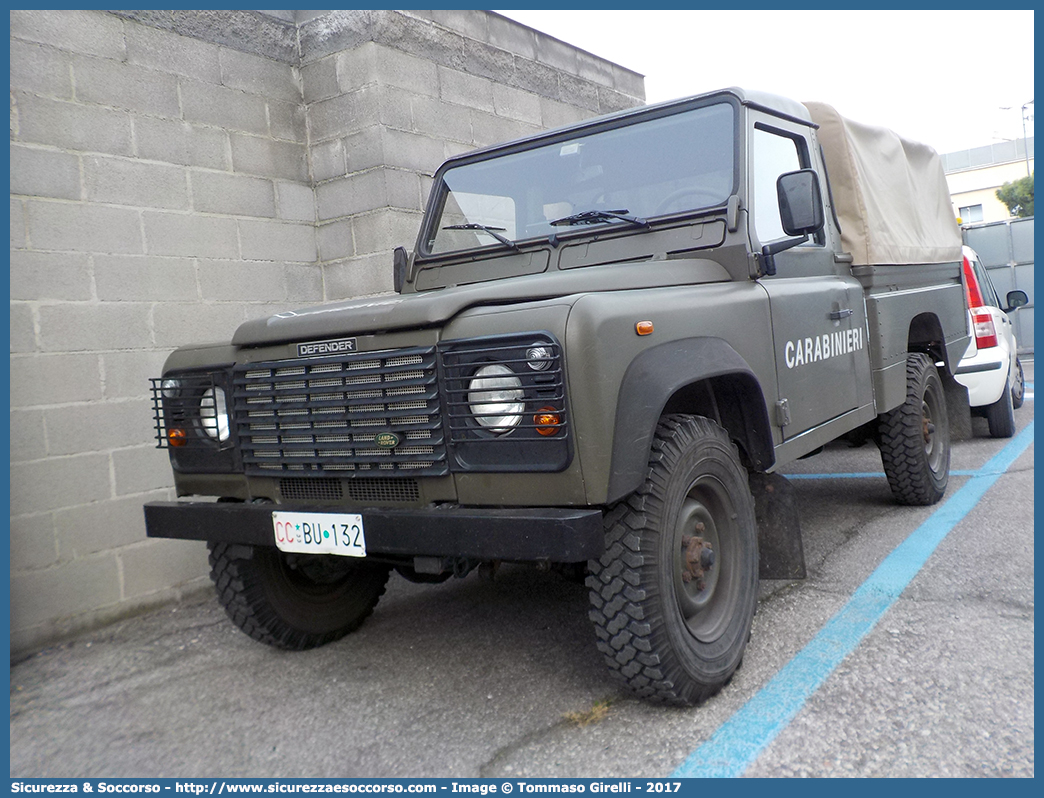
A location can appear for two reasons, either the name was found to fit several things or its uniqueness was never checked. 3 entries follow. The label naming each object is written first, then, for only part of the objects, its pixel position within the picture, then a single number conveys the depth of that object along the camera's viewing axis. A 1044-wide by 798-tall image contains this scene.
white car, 6.87
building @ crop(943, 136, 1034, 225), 39.31
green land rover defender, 2.52
